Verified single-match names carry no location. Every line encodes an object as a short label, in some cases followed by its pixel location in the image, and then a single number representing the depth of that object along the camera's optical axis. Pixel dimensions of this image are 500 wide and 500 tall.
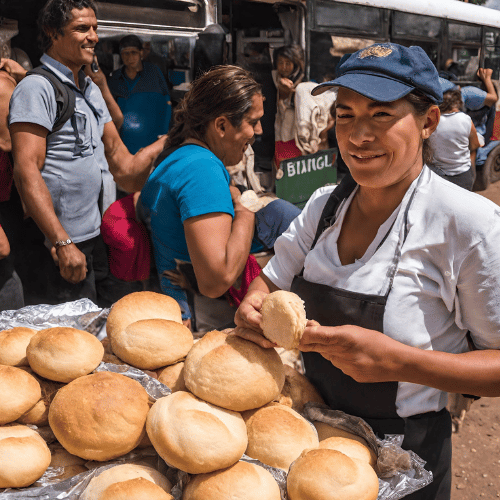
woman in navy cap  1.28
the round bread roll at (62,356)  1.43
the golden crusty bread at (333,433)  1.42
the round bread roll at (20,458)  1.21
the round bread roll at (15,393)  1.33
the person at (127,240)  2.56
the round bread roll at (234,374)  1.29
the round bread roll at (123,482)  1.14
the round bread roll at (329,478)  1.14
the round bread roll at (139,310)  1.60
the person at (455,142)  5.63
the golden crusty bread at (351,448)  1.32
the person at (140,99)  5.47
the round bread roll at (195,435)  1.17
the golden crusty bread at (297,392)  1.54
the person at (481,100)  8.11
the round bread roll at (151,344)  1.51
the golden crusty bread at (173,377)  1.48
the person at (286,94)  6.24
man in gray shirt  2.76
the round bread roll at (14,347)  1.53
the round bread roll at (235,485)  1.14
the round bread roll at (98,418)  1.26
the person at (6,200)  2.81
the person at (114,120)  3.33
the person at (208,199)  2.15
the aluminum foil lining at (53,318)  1.94
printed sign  6.12
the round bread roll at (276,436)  1.29
